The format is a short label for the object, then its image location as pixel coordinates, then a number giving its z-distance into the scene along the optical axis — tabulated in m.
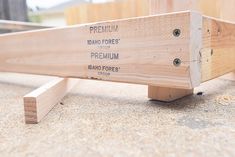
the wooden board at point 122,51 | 0.64
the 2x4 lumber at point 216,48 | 0.70
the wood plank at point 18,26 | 1.77
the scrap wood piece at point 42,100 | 0.62
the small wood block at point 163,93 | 0.78
